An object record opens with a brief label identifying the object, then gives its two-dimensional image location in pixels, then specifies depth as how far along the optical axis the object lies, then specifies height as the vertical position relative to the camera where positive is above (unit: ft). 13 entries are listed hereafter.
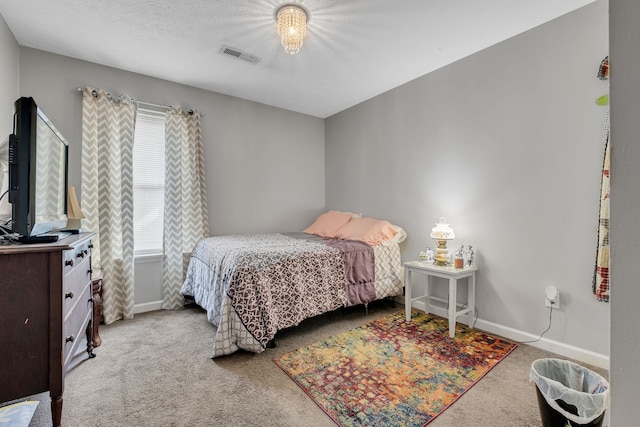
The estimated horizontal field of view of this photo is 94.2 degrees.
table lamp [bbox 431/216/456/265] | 8.89 -0.73
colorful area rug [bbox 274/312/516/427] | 5.22 -3.39
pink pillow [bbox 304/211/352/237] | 12.12 -0.43
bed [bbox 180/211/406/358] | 7.00 -1.84
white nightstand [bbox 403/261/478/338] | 8.07 -2.04
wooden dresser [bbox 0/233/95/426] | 4.18 -1.59
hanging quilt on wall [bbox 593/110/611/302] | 6.28 -0.60
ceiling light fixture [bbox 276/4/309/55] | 6.84 +4.40
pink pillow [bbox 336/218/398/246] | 10.35 -0.64
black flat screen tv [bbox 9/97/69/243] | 4.50 +0.63
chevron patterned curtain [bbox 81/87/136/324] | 9.23 +0.69
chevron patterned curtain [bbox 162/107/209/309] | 10.57 +0.50
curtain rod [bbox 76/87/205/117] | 10.11 +3.77
